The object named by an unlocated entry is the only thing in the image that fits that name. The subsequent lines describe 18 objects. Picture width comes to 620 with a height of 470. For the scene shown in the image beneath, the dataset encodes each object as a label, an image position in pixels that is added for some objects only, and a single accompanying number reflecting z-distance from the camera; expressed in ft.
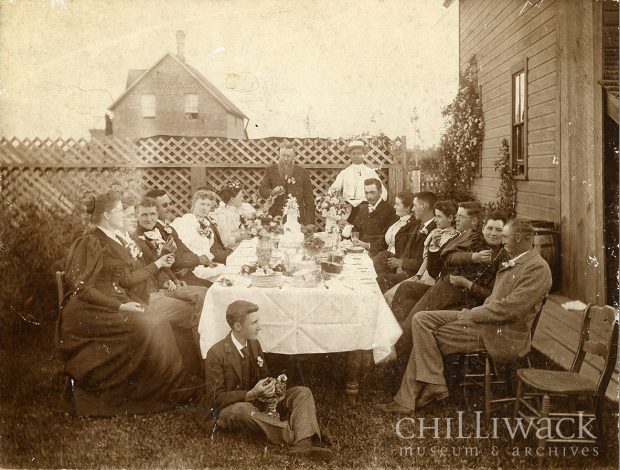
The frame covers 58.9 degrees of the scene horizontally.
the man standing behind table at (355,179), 13.70
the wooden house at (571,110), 11.66
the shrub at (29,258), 12.85
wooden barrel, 11.54
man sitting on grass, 10.78
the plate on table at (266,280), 11.54
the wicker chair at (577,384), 9.60
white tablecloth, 11.39
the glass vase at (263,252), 12.18
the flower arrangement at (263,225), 12.67
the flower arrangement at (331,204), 14.93
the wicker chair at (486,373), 11.00
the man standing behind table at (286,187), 14.19
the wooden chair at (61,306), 11.82
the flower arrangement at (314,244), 13.07
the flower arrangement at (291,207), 14.28
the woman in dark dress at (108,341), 11.71
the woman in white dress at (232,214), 14.97
